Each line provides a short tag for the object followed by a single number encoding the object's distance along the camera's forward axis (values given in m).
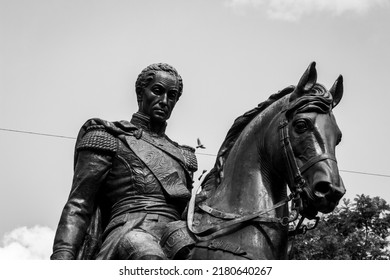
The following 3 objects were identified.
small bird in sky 8.16
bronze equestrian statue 6.48
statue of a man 7.24
